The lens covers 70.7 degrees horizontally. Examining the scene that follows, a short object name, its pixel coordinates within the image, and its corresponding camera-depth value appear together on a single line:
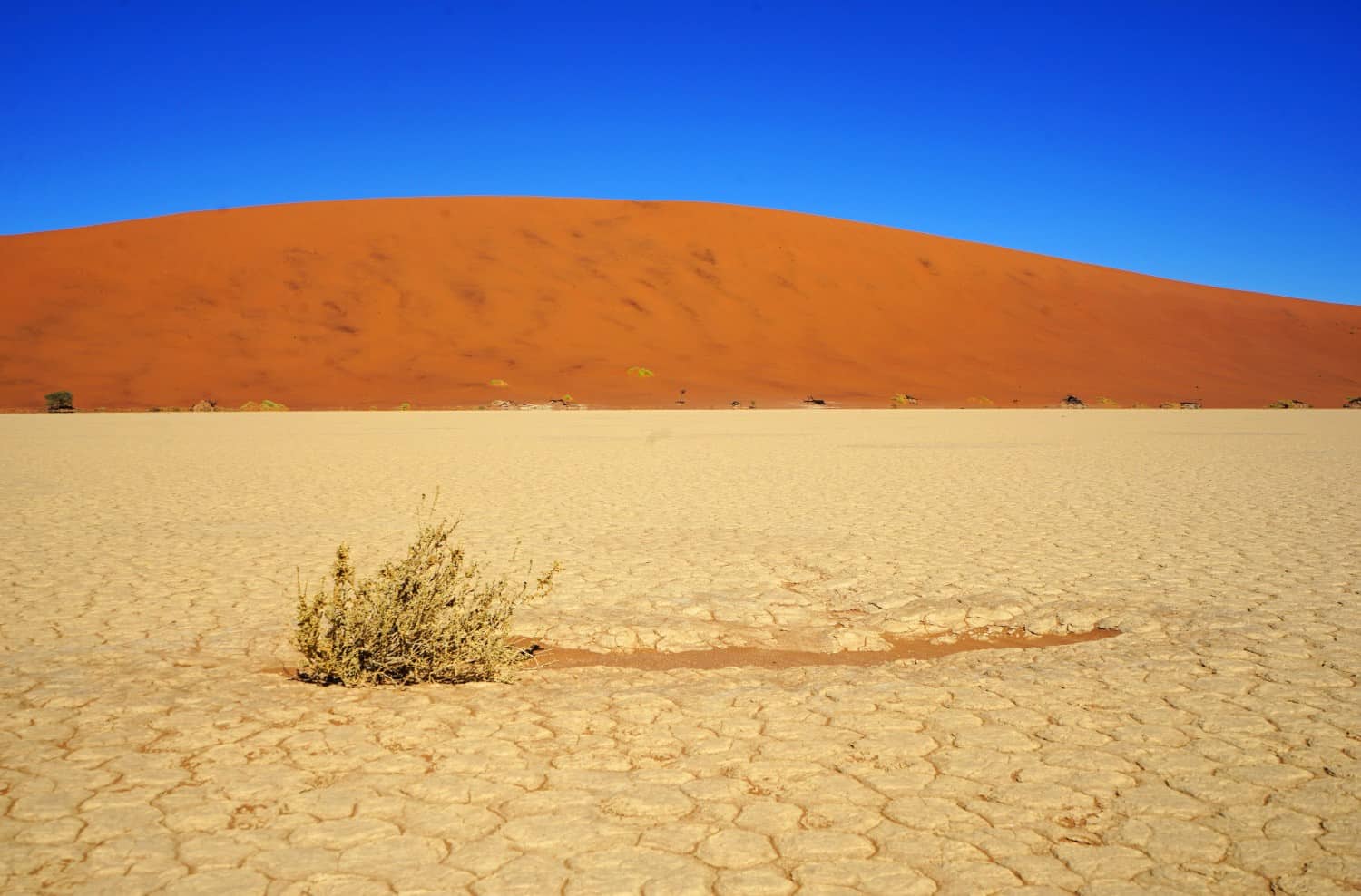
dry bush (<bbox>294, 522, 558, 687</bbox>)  4.11
